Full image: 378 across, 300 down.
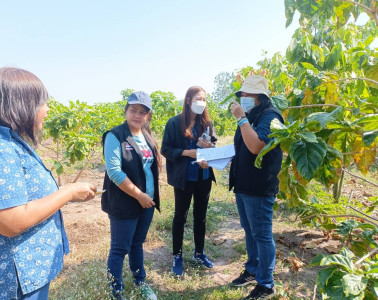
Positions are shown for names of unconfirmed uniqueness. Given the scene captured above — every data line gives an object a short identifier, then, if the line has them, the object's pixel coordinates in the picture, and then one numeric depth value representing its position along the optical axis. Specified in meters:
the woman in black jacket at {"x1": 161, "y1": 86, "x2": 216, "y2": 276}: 2.48
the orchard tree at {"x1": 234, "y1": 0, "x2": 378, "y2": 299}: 0.95
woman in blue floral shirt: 1.02
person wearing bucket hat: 1.92
